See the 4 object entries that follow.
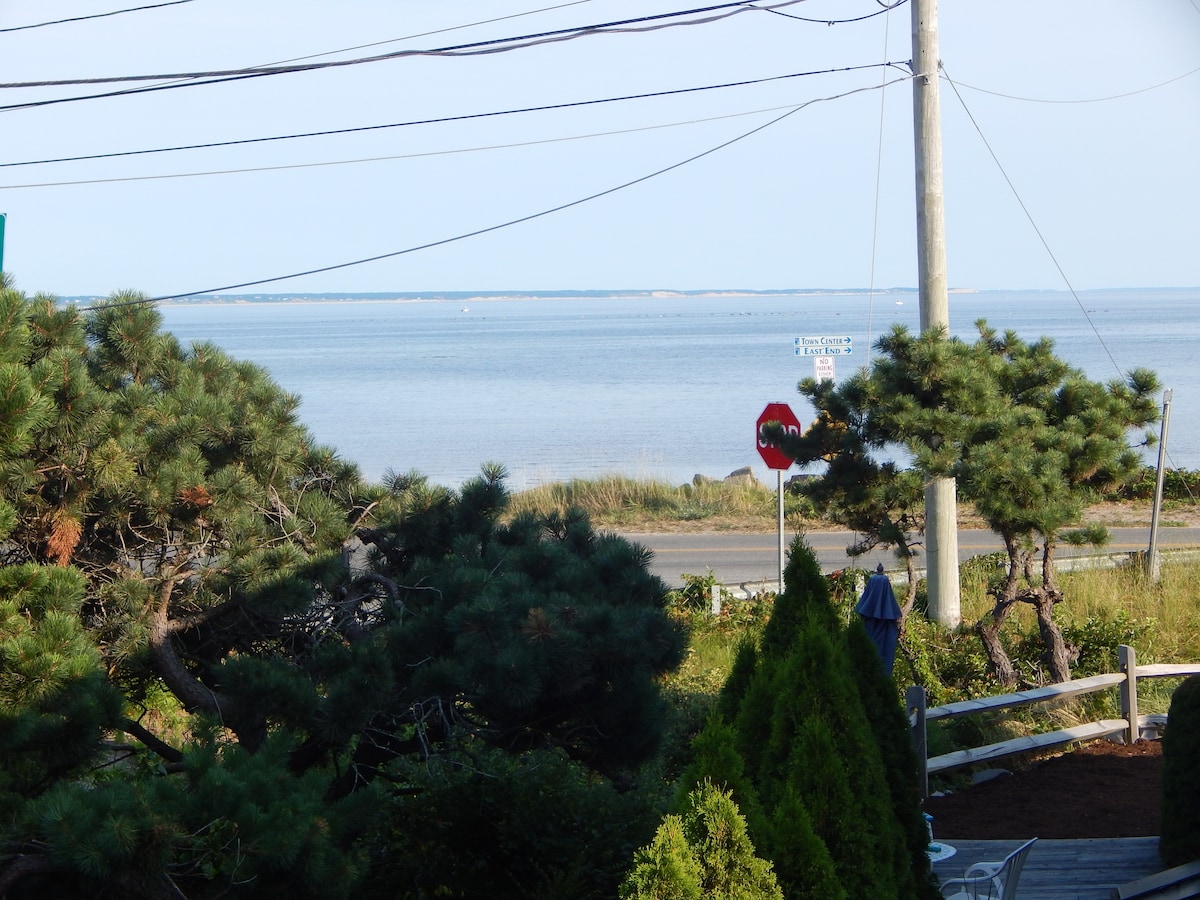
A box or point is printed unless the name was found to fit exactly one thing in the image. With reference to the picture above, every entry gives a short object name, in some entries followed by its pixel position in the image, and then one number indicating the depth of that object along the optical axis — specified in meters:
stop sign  22.68
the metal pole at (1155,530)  26.02
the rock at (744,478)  51.82
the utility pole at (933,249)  22.69
